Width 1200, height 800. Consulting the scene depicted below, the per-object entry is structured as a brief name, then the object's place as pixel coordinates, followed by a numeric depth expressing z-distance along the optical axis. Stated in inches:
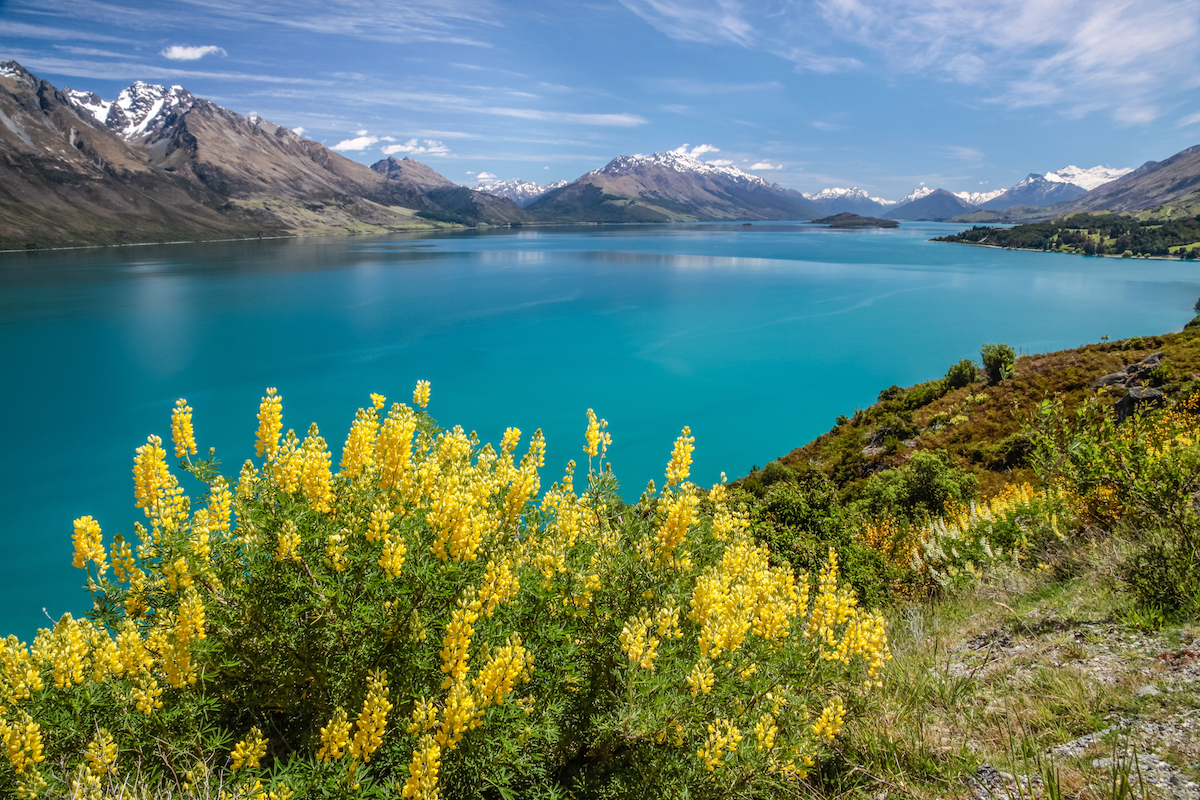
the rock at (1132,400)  747.4
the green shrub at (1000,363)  1205.1
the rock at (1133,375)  945.5
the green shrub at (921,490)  693.3
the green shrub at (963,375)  1284.4
